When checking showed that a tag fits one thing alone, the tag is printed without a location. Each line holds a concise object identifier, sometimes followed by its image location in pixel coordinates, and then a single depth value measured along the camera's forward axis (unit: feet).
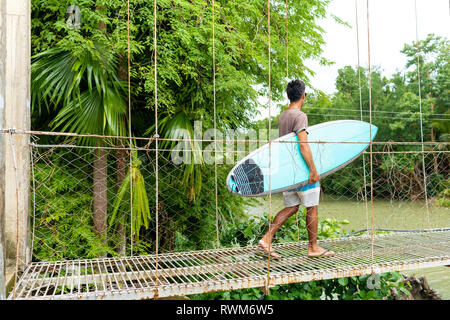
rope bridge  6.54
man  7.95
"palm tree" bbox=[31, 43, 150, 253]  10.11
